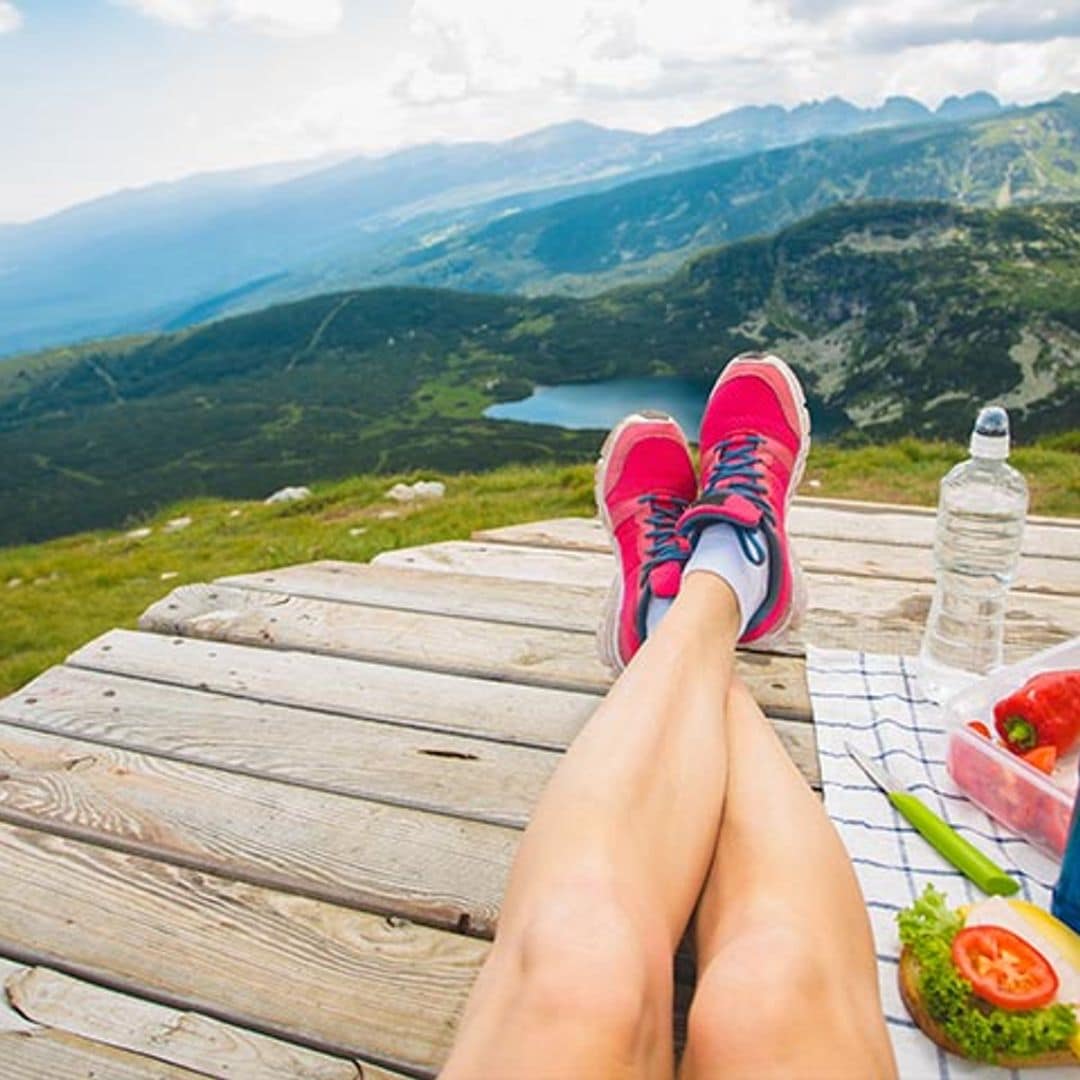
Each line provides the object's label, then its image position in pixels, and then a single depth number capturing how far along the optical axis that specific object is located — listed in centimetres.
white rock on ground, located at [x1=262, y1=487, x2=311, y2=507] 908
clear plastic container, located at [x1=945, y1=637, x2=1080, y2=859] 47
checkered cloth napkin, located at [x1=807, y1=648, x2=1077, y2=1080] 40
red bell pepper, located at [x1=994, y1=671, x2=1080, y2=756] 48
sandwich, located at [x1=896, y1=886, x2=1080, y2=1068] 35
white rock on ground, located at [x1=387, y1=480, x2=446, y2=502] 825
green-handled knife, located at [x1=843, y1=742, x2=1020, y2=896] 45
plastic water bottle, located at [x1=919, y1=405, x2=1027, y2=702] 68
